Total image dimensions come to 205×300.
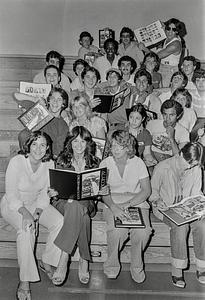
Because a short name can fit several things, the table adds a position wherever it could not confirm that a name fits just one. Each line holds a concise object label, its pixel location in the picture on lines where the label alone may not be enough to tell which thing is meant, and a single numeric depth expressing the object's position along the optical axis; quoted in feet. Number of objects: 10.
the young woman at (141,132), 10.27
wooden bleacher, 9.22
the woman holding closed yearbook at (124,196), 8.55
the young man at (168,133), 10.44
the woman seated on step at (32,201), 8.07
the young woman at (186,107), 11.26
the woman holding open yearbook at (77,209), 8.27
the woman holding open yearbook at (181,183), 8.77
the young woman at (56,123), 10.05
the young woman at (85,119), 10.29
